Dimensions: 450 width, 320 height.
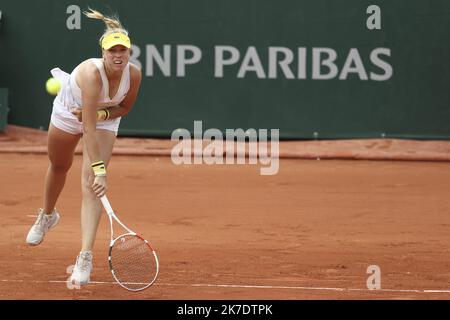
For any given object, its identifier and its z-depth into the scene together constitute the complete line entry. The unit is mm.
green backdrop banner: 21719
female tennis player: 10289
